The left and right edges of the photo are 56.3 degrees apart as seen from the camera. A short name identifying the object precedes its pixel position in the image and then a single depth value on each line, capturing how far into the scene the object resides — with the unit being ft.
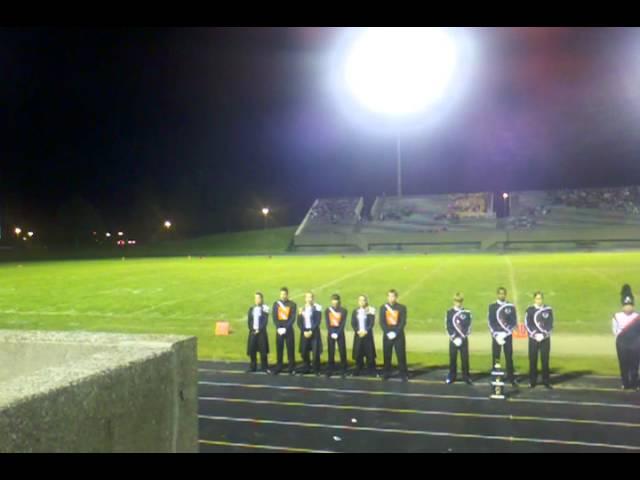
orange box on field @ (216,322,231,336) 54.80
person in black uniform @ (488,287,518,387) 34.91
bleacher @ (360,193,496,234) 181.06
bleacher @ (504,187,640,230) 169.58
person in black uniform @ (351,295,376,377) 37.60
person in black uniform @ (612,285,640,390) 33.12
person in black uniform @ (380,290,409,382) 36.33
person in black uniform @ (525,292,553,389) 34.19
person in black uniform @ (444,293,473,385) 35.22
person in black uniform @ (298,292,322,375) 38.24
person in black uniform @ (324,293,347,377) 37.88
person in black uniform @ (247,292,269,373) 38.96
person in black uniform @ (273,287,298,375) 39.34
